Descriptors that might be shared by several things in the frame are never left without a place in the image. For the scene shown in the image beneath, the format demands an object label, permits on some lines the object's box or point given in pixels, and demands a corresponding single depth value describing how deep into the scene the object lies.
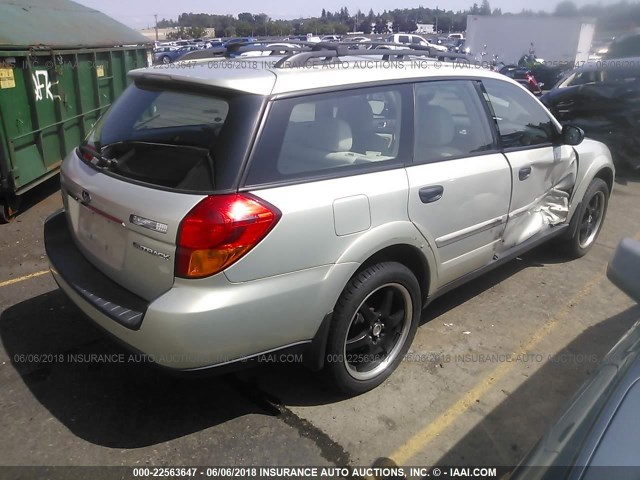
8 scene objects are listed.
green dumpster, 5.71
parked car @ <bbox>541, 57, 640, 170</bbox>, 8.27
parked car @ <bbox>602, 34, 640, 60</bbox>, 13.48
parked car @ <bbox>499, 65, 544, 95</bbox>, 17.02
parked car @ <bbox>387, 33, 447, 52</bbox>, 31.02
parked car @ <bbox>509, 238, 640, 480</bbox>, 1.40
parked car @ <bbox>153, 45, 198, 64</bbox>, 30.34
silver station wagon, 2.29
